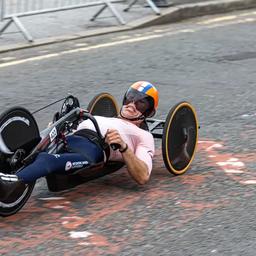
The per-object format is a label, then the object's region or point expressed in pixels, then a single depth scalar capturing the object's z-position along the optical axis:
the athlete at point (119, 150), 7.04
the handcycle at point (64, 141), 7.16
